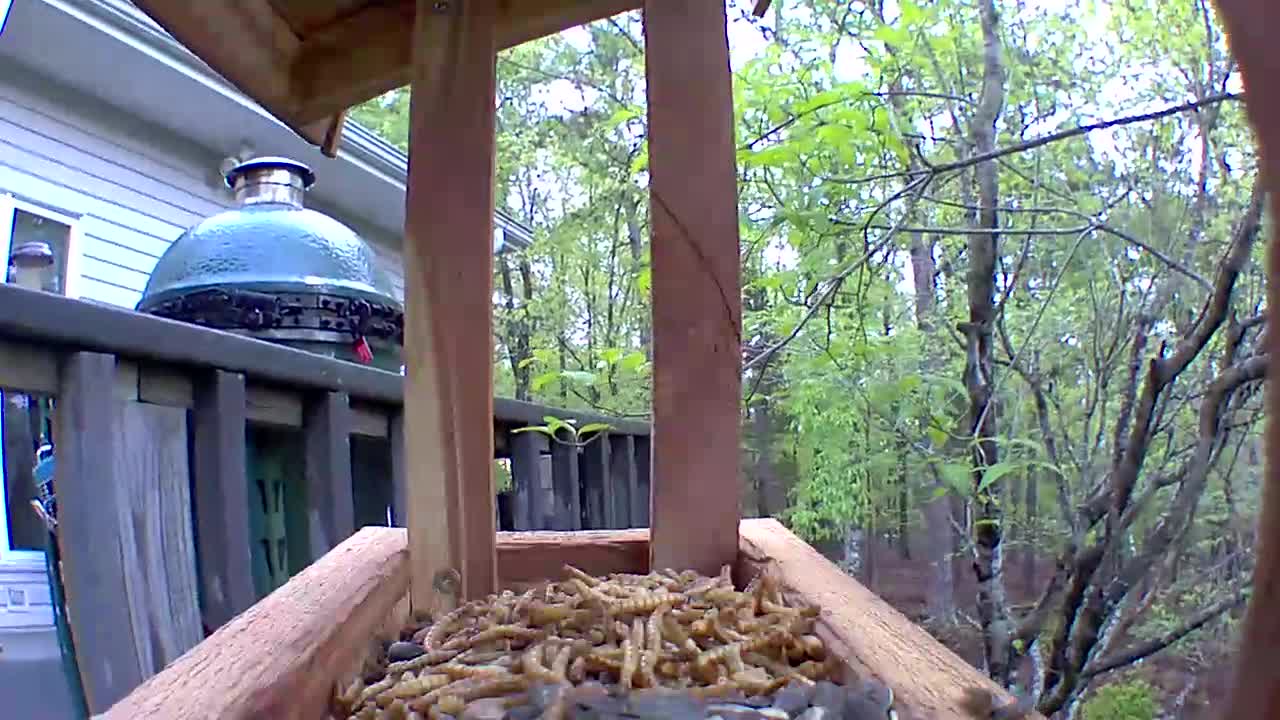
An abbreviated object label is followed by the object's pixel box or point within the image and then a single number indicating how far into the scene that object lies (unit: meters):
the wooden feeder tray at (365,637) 0.52
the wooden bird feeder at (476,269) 0.91
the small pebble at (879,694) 0.52
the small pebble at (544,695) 0.57
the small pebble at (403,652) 0.76
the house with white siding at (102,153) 2.84
